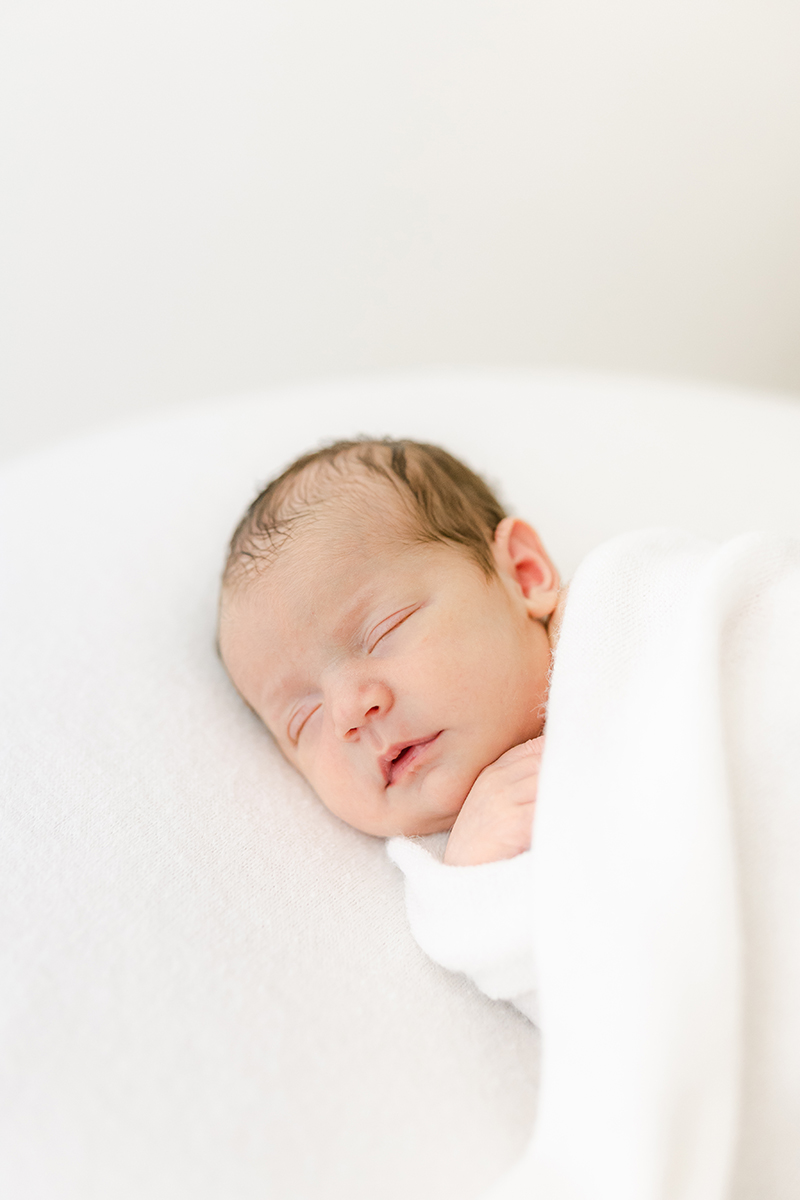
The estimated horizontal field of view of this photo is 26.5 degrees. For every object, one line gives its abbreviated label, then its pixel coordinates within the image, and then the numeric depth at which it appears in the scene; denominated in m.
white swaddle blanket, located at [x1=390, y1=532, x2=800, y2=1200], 0.44
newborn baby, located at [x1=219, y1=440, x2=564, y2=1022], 0.52
